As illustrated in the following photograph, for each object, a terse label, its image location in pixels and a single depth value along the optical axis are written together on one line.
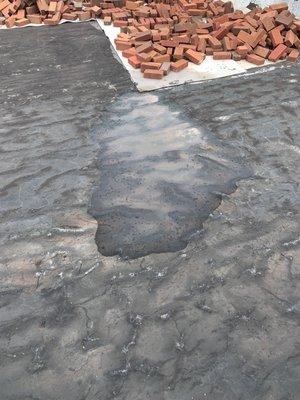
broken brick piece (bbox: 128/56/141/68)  5.55
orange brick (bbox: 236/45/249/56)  5.70
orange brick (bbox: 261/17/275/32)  5.96
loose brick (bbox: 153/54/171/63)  5.58
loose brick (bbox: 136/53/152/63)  5.55
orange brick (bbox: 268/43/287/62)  5.65
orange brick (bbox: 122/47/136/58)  5.77
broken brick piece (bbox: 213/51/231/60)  5.76
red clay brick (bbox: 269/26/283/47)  5.83
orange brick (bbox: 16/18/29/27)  6.85
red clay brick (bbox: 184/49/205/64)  5.64
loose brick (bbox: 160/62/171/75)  5.39
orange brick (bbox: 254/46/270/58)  5.70
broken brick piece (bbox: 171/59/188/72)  5.47
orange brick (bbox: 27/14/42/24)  6.91
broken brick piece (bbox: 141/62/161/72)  5.35
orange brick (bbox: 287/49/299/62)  5.62
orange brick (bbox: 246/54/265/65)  5.59
